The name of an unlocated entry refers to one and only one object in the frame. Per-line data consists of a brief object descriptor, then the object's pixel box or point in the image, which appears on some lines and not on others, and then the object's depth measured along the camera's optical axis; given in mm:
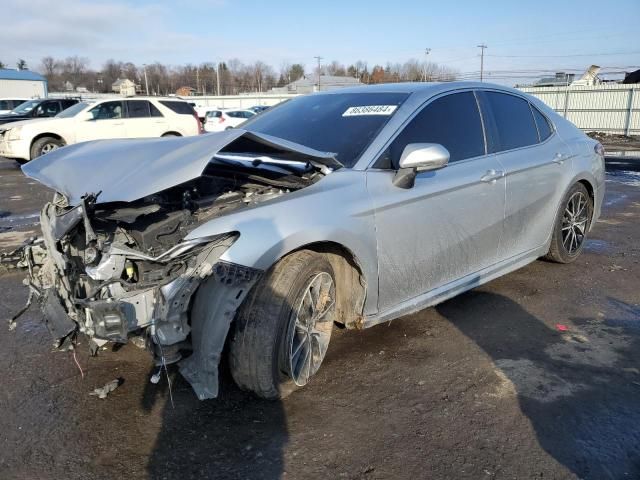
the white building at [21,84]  50938
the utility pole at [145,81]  82950
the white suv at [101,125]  12719
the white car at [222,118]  23389
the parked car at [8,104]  24469
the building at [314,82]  73875
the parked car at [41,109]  16828
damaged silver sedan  2533
